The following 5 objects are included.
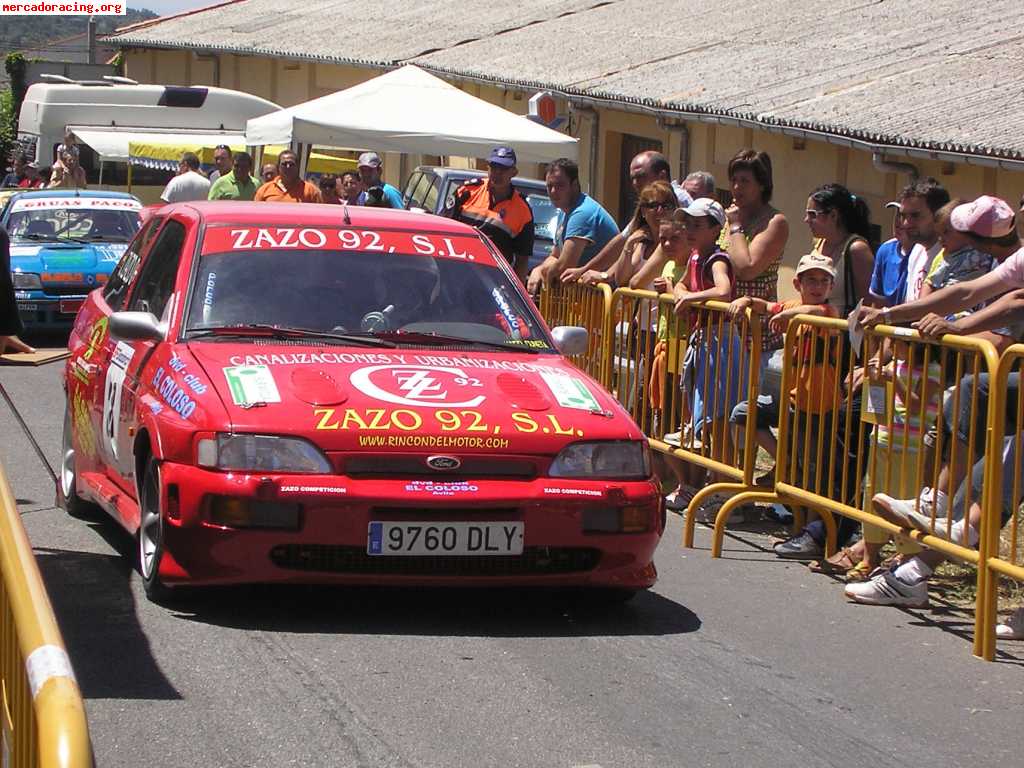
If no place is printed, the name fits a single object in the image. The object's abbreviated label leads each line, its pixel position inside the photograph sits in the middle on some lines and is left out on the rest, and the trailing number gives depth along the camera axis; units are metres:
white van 27.92
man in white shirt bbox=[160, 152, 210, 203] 22.28
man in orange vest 13.04
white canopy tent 17.91
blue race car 18.03
